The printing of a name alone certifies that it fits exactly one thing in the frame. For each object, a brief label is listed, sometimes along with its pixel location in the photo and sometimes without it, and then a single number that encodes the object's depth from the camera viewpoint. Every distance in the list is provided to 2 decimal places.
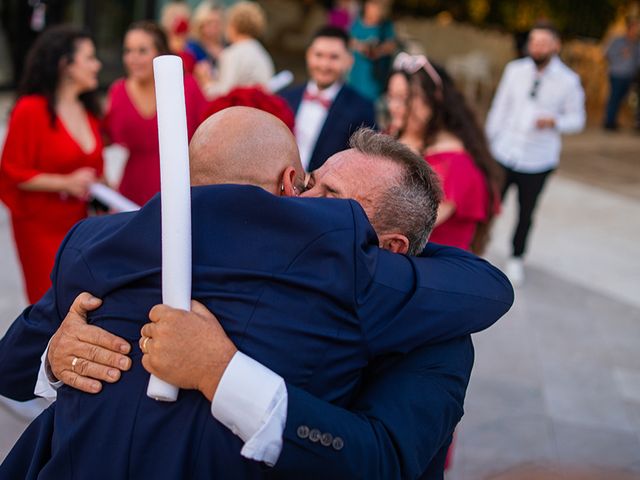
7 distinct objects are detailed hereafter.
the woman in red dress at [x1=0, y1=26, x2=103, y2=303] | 4.02
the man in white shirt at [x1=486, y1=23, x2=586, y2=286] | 6.43
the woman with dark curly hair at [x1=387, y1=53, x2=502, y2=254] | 3.70
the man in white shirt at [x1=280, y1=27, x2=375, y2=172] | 4.73
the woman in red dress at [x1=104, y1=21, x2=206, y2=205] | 4.86
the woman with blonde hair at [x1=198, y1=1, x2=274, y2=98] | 7.15
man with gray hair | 1.36
